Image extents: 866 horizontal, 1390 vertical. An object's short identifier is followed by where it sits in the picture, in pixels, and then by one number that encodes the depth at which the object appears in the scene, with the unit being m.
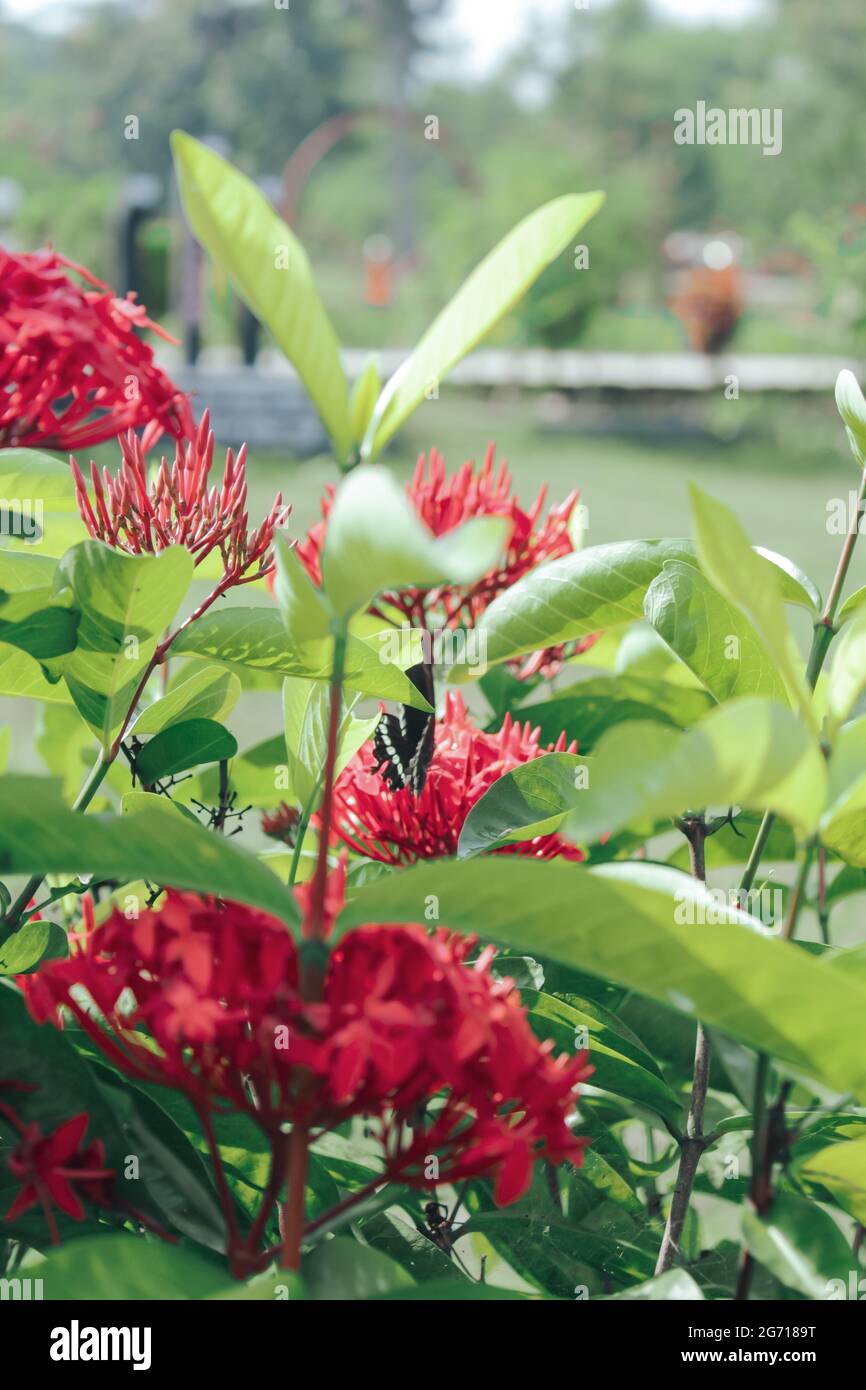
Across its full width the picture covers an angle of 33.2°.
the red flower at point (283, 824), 1.12
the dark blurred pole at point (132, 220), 10.74
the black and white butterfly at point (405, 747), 0.91
